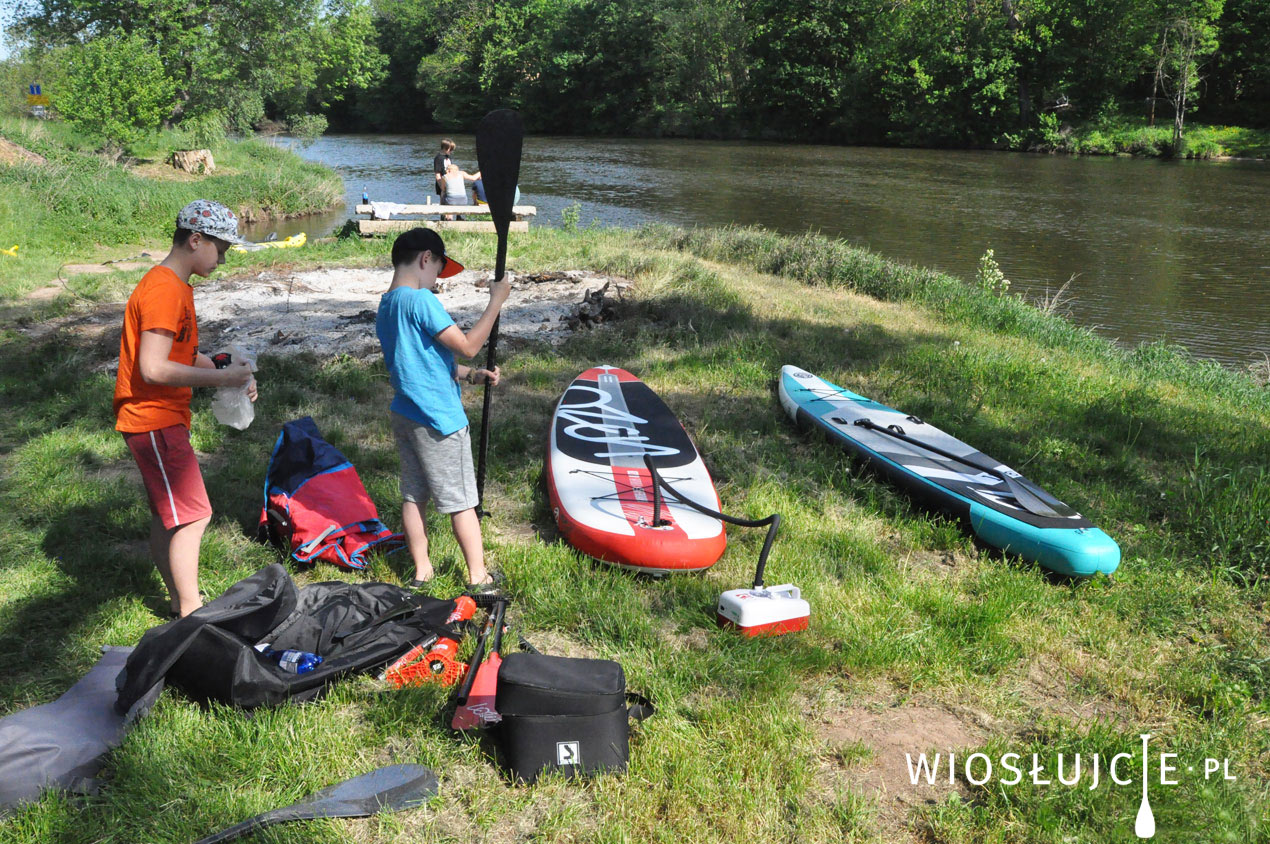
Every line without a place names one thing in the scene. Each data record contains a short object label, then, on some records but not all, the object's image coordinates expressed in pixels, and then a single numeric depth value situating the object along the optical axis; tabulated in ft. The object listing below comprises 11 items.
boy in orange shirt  9.02
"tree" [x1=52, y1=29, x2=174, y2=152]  58.29
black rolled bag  8.00
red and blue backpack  12.05
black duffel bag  8.56
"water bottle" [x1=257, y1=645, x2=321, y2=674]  9.21
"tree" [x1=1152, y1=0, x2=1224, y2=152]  98.78
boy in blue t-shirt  10.05
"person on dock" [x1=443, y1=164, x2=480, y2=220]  41.29
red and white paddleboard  12.00
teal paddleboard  12.35
